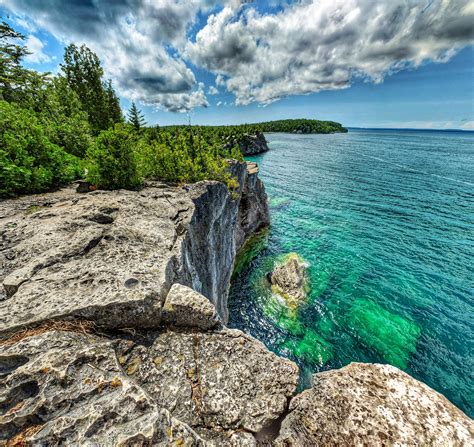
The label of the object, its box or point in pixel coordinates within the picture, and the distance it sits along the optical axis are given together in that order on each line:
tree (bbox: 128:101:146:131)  45.84
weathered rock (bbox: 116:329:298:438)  4.00
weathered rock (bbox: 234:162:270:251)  29.58
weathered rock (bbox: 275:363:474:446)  3.54
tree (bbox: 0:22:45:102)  20.20
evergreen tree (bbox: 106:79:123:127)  43.78
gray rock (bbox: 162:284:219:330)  5.26
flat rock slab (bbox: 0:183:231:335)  4.79
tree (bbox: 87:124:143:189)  11.77
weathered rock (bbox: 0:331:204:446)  3.03
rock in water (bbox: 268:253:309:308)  20.81
